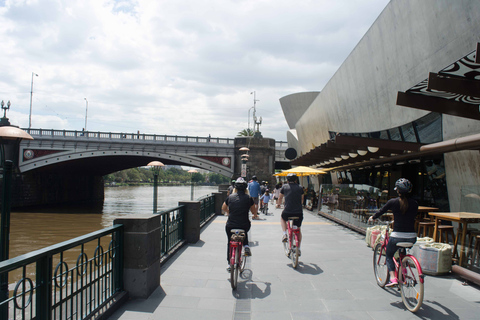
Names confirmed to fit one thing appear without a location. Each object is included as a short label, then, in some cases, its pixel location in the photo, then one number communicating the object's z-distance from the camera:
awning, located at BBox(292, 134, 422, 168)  9.93
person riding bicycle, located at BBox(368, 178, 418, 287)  4.78
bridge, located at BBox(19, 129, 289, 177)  37.12
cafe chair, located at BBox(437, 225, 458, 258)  6.77
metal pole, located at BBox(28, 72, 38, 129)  54.22
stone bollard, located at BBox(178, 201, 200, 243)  8.82
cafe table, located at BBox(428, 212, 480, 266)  5.80
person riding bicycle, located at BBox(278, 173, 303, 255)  6.95
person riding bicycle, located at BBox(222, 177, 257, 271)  5.75
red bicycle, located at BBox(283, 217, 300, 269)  6.71
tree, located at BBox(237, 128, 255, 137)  84.38
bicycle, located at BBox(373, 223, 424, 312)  4.32
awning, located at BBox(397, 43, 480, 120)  5.49
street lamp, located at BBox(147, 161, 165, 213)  17.91
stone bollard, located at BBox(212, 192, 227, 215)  15.95
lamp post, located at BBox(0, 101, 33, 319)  4.70
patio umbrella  17.66
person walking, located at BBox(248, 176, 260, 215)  14.05
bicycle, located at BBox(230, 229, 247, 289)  5.25
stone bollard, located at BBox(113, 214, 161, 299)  4.77
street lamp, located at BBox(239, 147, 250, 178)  20.24
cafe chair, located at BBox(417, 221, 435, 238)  7.47
